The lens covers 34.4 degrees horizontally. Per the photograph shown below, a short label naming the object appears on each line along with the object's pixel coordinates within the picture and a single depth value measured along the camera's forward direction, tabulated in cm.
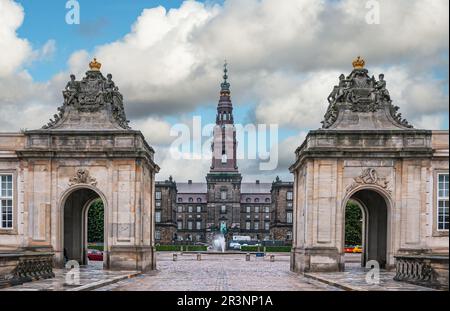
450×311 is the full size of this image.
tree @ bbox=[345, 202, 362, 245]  9706
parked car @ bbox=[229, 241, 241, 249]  11838
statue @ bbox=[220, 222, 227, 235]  16400
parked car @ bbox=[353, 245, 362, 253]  8488
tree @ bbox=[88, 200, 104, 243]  9906
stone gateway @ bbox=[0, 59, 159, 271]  4003
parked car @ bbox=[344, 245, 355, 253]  8665
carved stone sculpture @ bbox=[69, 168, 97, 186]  4025
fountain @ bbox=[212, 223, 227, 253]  12756
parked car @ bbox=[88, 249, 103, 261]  5922
